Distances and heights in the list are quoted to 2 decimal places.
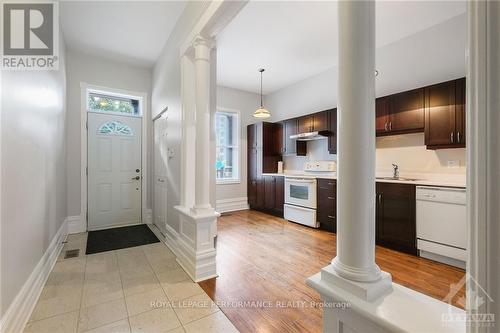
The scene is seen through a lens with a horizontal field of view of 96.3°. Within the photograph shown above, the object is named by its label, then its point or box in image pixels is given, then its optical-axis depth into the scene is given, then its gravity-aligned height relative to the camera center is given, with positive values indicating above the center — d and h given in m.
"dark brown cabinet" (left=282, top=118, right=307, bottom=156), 4.90 +0.54
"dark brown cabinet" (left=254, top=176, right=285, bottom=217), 4.80 -0.64
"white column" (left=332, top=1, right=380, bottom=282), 0.92 +0.12
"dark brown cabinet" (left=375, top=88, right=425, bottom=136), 3.04 +0.77
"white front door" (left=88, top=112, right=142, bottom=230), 3.88 -0.08
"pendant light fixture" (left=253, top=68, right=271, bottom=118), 4.46 +1.07
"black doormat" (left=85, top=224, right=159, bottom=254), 3.08 -1.09
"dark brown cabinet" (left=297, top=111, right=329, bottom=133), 4.26 +0.88
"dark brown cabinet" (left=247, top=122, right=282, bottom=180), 5.27 +0.47
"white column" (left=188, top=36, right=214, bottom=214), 2.29 +0.51
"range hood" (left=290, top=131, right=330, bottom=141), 4.25 +0.61
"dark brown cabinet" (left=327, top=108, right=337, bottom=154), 4.09 +0.66
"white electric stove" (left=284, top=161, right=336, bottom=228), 4.04 -0.50
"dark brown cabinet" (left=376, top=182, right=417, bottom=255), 2.83 -0.67
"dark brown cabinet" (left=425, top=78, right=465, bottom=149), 2.67 +0.65
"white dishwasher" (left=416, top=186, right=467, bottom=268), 2.46 -0.67
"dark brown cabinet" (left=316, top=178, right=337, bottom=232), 3.70 -0.63
